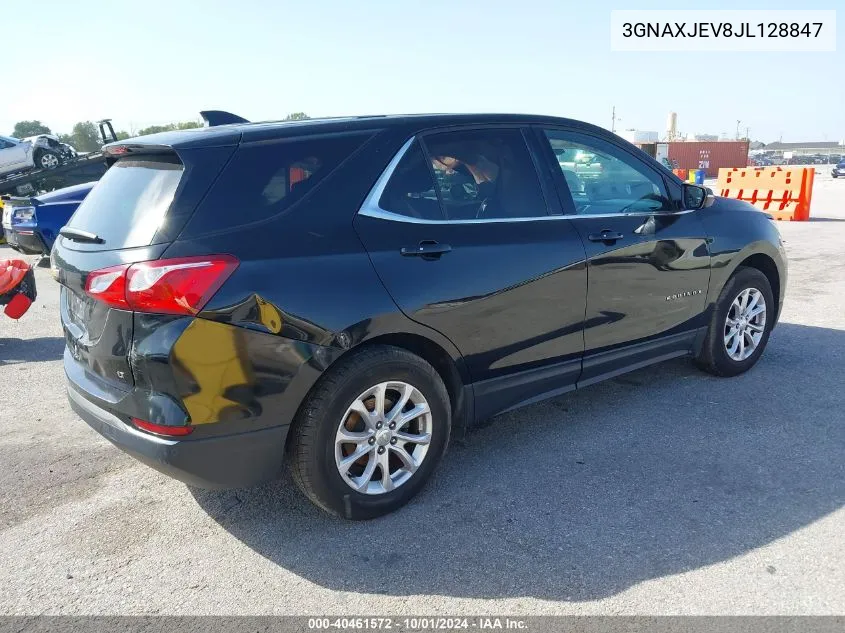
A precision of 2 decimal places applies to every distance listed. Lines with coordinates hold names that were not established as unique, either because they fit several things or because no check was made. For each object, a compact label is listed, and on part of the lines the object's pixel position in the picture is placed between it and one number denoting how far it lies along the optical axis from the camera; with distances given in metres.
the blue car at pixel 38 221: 9.02
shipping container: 52.31
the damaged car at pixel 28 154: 19.20
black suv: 2.69
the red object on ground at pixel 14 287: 6.08
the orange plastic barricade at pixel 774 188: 15.69
